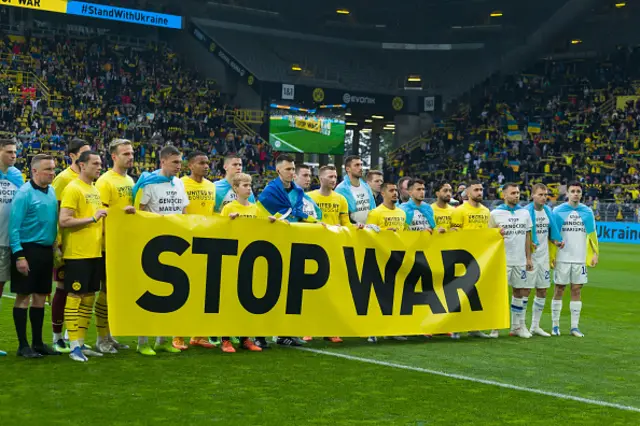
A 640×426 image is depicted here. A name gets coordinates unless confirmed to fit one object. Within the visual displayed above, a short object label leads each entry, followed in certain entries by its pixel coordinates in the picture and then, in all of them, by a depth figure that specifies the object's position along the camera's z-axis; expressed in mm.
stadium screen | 39469
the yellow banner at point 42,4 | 35719
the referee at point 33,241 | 8148
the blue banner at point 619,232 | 32438
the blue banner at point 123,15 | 38312
